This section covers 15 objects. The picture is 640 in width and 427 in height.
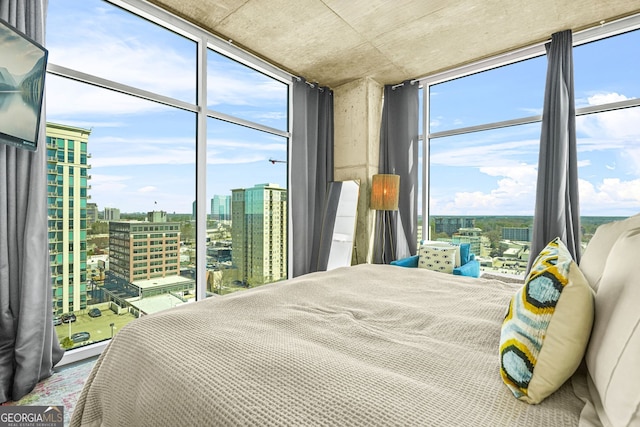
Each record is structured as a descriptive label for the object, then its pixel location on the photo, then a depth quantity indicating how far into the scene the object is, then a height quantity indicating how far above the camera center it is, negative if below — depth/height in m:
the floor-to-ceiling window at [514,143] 2.85 +0.76
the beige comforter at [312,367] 0.65 -0.41
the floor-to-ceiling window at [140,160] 2.30 +0.48
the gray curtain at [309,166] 3.85 +0.62
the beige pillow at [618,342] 0.52 -0.24
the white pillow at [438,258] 3.02 -0.43
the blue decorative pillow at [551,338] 0.68 -0.28
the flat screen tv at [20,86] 1.67 +0.73
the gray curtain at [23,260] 1.81 -0.27
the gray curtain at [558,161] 2.79 +0.49
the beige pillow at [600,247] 0.93 -0.11
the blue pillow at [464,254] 3.18 -0.40
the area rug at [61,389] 1.71 -1.03
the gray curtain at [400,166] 3.84 +0.62
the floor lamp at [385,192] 3.60 +0.27
